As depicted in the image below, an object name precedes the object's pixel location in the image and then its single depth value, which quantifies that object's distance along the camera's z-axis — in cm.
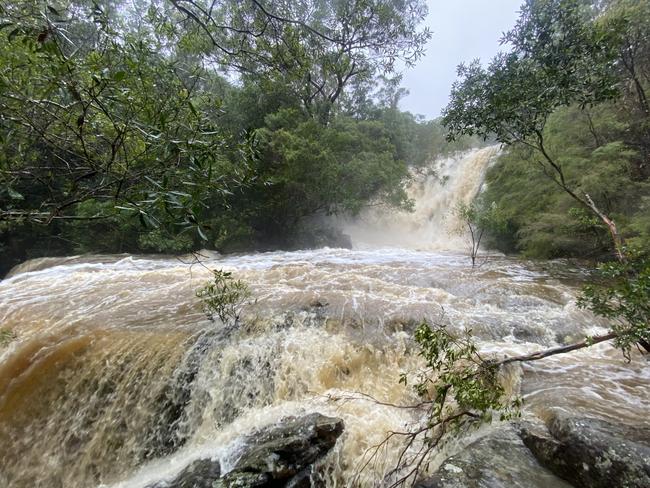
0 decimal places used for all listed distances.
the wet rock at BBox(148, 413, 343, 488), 245
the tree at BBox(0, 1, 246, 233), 149
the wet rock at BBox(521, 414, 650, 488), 196
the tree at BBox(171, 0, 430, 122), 329
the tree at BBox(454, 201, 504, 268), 841
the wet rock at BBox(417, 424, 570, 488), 210
